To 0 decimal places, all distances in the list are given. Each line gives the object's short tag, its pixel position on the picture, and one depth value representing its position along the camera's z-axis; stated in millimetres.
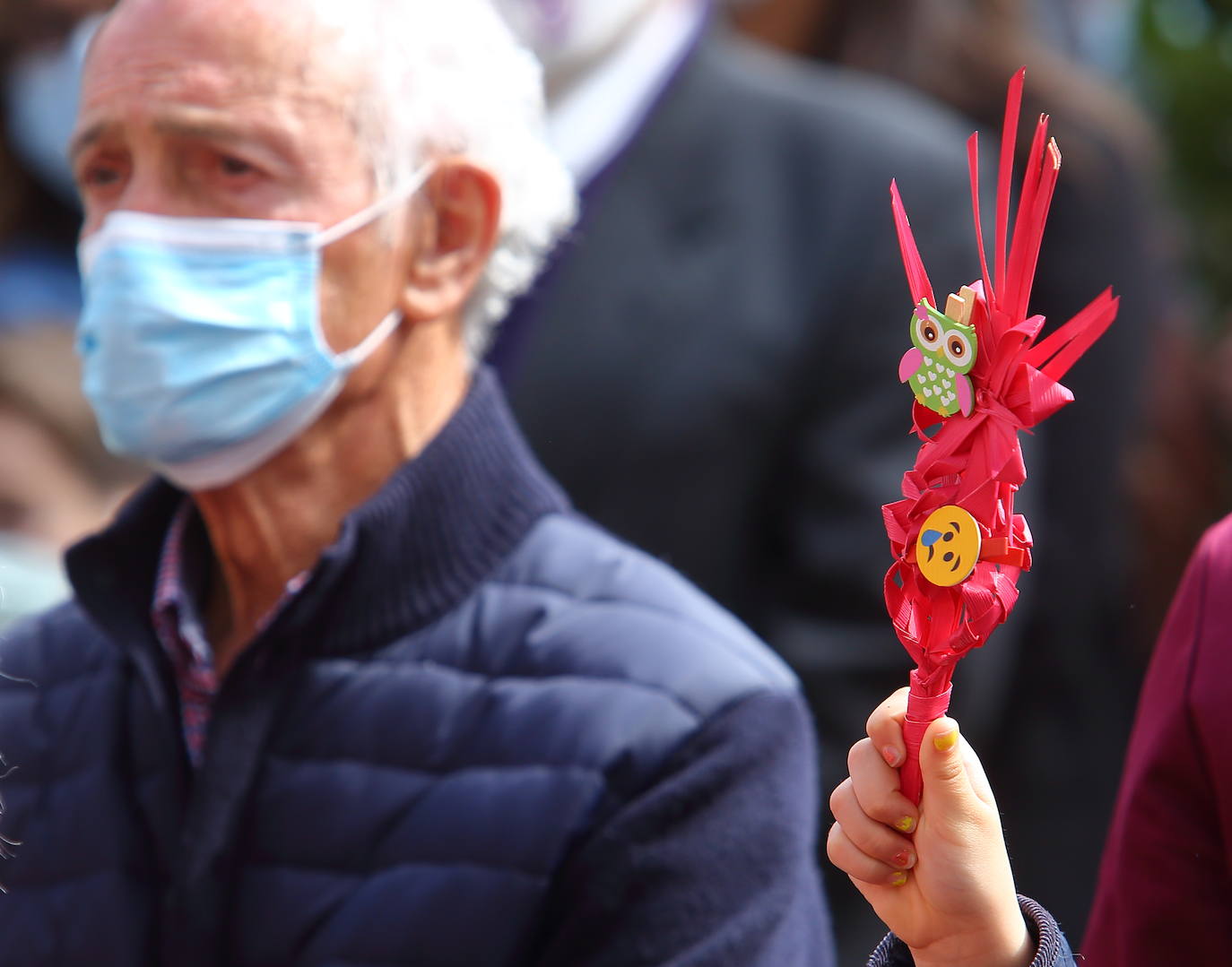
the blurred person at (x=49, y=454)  7570
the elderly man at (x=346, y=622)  4203
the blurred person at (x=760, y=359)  6480
